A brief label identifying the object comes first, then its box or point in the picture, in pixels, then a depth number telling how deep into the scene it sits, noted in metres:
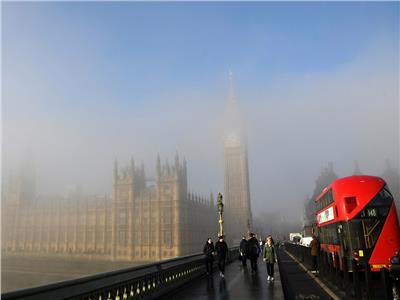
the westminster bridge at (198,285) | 6.09
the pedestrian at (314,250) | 18.02
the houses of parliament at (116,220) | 81.94
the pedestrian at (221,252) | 14.64
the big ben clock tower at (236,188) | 129.25
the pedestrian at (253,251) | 16.11
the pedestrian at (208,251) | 15.20
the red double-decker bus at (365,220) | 13.64
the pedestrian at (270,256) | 13.31
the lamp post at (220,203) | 22.62
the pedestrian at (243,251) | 18.80
